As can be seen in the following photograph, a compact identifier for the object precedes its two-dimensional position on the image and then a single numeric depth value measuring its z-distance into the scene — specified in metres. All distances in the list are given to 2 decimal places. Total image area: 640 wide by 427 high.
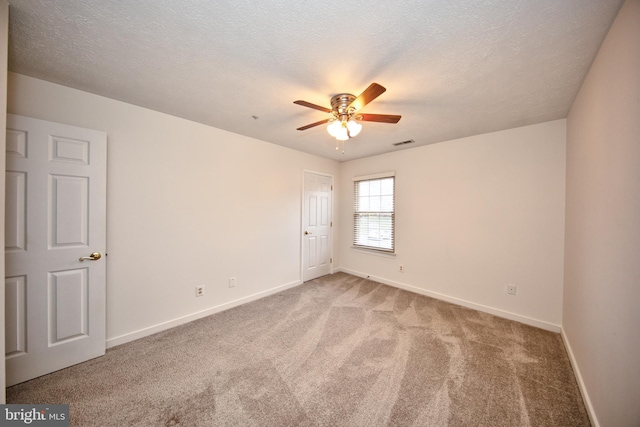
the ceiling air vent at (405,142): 3.27
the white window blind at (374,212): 4.00
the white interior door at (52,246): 1.67
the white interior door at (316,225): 4.07
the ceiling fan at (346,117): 1.92
